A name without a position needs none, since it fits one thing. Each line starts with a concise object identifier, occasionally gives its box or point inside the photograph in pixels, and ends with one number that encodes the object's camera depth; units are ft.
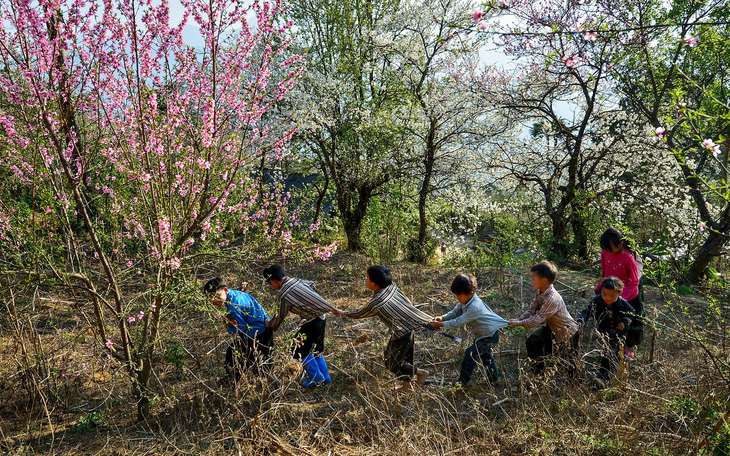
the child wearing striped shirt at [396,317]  13.80
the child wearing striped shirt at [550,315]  13.73
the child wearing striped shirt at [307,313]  14.35
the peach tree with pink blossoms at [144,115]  10.64
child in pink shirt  14.28
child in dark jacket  13.11
